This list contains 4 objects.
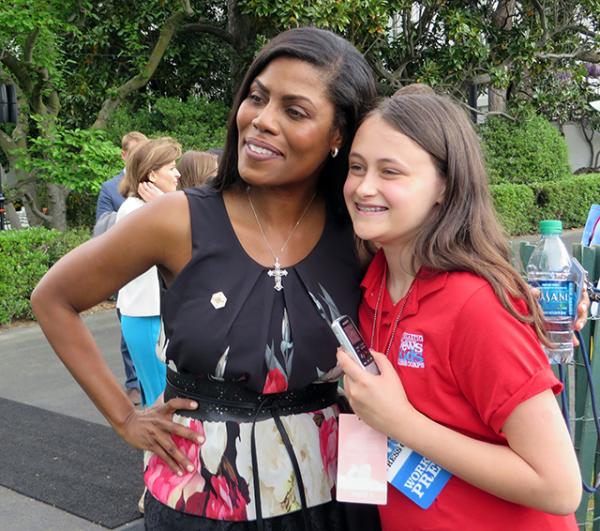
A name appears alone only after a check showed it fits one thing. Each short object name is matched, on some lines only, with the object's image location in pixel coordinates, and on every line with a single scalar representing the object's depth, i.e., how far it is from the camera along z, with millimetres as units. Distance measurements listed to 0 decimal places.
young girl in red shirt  1539
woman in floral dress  1805
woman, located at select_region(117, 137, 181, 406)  4602
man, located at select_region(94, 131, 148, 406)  6477
